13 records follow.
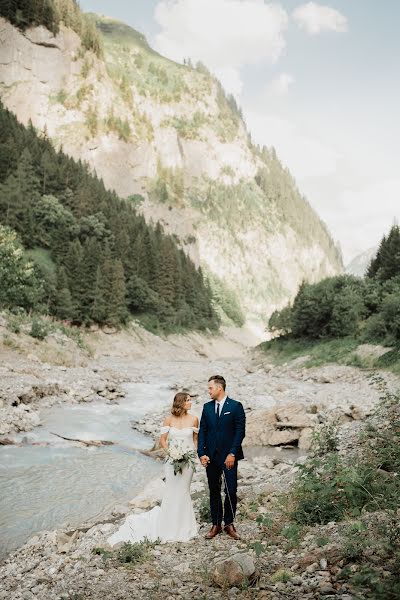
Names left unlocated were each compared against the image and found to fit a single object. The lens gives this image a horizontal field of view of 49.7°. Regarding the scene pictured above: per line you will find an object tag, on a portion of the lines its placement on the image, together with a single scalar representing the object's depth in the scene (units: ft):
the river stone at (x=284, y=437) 50.19
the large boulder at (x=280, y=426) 50.47
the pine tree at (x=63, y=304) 165.27
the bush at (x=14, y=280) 124.16
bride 23.16
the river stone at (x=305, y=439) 48.21
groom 22.07
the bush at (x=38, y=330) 104.83
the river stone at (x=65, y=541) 24.52
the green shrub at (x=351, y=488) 21.80
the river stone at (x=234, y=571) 16.93
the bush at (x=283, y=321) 181.98
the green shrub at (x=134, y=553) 20.68
